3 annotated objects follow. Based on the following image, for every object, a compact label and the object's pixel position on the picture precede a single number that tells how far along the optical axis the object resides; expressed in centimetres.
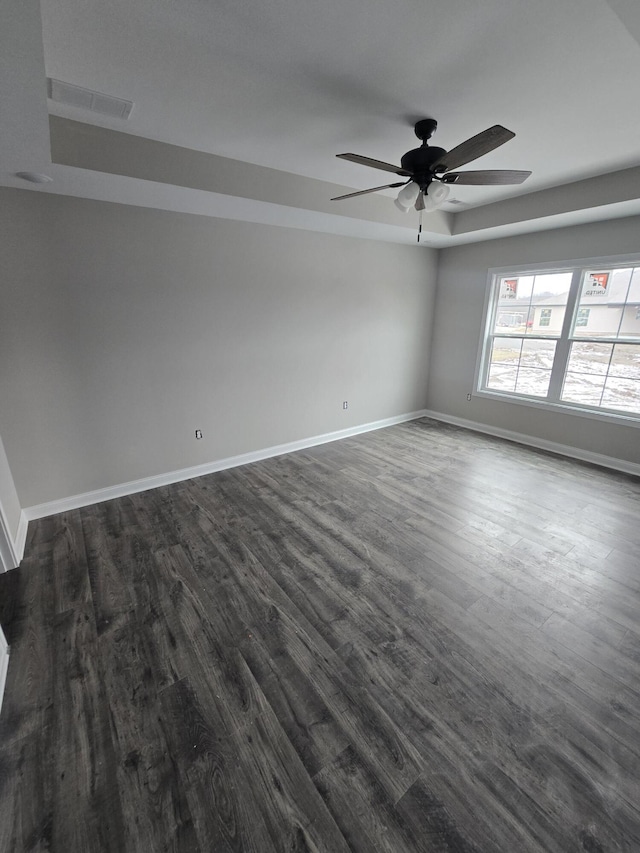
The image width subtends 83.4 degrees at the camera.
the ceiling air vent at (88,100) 197
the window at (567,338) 393
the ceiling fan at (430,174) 216
